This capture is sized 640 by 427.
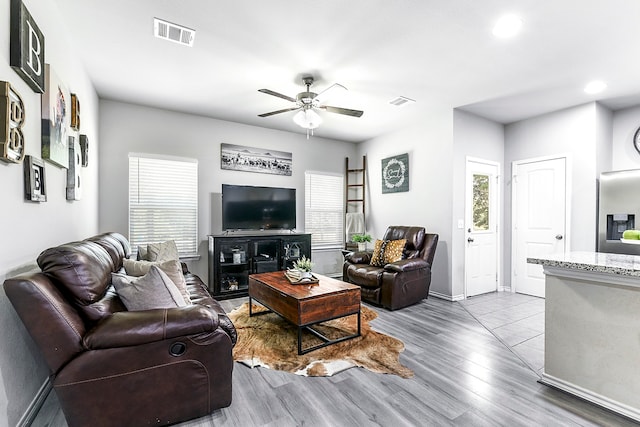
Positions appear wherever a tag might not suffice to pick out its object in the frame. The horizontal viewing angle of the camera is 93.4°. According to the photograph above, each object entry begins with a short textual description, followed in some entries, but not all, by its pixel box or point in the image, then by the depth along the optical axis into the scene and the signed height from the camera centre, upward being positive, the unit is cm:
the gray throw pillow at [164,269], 245 -48
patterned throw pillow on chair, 429 -58
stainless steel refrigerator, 371 +6
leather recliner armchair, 389 -83
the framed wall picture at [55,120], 202 +66
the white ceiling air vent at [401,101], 398 +151
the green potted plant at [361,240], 523 -48
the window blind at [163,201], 425 +14
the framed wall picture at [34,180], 176 +19
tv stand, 444 -70
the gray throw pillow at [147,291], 187 -51
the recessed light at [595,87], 345 +150
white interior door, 431 -4
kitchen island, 183 -76
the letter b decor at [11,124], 144 +43
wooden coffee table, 264 -83
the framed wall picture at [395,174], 513 +69
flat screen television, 472 +6
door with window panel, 459 -22
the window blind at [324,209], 577 +6
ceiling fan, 334 +122
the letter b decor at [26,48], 159 +92
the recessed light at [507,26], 235 +152
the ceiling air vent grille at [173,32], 247 +153
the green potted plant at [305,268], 317 -60
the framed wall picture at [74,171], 257 +35
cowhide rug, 243 -124
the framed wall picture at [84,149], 298 +62
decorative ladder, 612 +51
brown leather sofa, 148 -75
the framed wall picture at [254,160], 495 +90
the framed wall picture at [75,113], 264 +87
